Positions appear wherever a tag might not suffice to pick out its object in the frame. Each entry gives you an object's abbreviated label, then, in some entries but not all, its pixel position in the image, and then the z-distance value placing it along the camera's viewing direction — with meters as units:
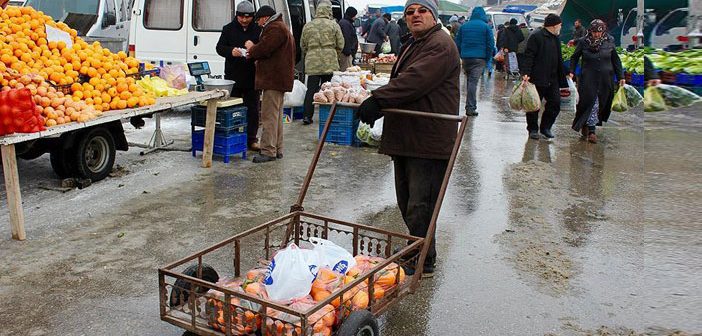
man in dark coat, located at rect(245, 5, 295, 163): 8.22
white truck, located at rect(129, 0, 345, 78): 11.02
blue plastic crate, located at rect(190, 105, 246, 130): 8.33
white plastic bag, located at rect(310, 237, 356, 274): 4.09
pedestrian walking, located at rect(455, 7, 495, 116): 12.38
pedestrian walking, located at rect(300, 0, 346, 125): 10.96
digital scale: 8.80
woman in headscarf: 9.44
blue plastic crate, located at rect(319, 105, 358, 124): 9.47
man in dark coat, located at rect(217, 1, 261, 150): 8.83
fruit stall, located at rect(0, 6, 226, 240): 5.52
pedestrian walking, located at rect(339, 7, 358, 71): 13.82
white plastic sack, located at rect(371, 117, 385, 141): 9.35
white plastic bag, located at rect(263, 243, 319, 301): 3.74
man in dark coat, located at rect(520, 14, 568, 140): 9.87
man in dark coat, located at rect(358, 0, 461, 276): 4.45
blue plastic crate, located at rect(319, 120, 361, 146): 9.56
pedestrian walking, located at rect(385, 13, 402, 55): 20.31
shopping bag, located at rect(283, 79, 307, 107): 11.09
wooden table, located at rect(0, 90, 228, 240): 5.41
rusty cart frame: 3.41
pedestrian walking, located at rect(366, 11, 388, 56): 20.27
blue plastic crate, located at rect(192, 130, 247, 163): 8.38
